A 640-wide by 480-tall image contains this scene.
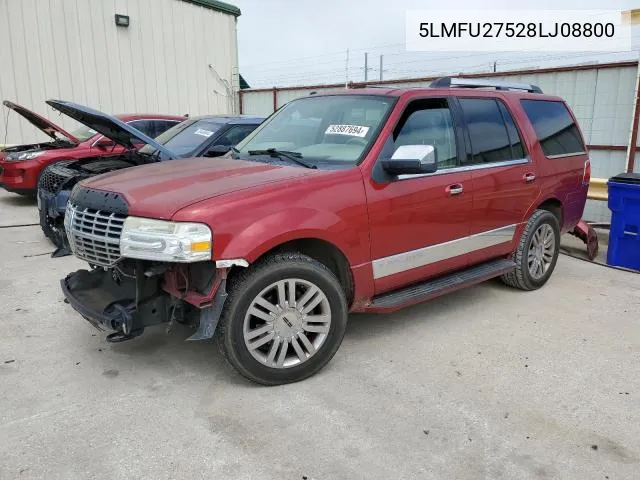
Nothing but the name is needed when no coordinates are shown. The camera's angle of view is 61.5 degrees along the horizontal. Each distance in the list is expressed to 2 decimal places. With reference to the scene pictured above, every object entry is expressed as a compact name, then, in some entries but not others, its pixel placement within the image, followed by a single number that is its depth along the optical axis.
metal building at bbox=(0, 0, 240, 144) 12.20
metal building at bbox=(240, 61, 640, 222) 7.82
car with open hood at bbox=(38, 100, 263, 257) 4.92
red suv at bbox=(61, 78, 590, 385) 3.02
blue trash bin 6.07
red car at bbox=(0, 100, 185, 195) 8.73
